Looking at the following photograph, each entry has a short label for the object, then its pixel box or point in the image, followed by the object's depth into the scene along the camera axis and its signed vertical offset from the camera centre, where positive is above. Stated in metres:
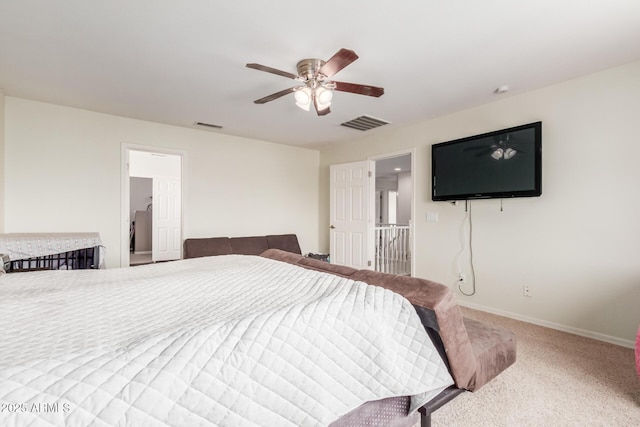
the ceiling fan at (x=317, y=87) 2.23 +0.99
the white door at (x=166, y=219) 6.32 -0.15
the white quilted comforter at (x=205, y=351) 0.65 -0.38
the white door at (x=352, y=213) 4.62 +0.01
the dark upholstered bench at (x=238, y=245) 4.00 -0.48
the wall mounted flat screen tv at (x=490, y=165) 2.88 +0.54
